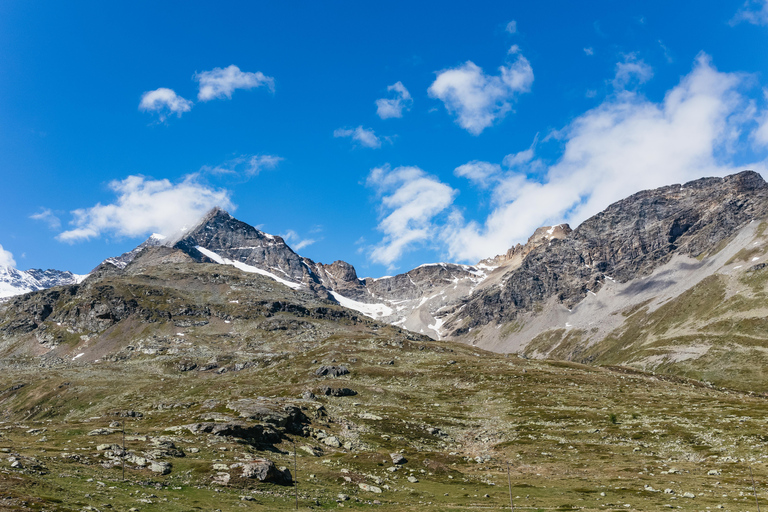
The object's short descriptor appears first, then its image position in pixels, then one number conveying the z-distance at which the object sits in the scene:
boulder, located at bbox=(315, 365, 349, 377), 179.75
